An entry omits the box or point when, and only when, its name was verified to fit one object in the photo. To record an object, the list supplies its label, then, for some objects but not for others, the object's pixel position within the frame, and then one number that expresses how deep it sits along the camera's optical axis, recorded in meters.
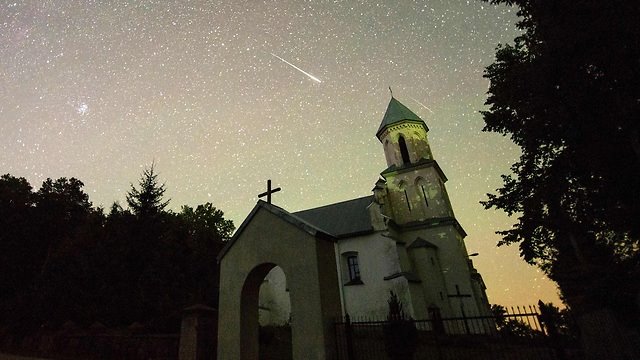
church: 21.72
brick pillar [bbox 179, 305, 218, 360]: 9.51
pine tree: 20.94
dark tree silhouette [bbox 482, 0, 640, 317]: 9.60
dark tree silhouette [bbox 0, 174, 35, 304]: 19.42
